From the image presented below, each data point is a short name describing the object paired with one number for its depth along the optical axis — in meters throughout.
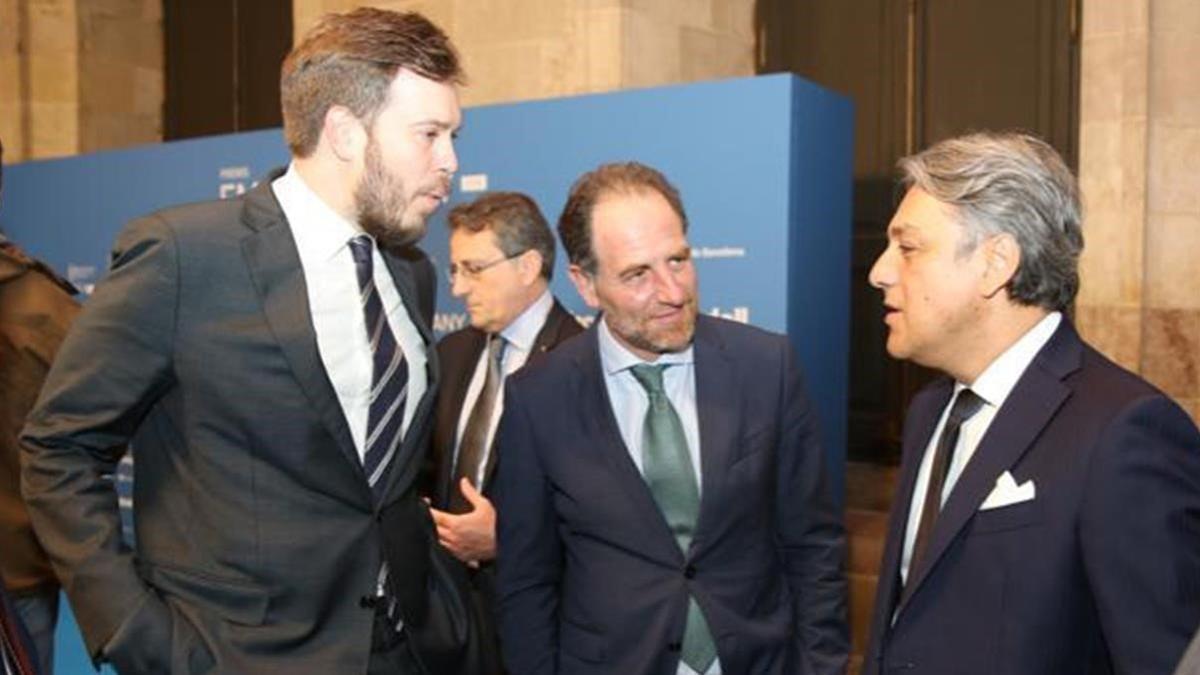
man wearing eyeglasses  2.99
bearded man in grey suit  1.74
